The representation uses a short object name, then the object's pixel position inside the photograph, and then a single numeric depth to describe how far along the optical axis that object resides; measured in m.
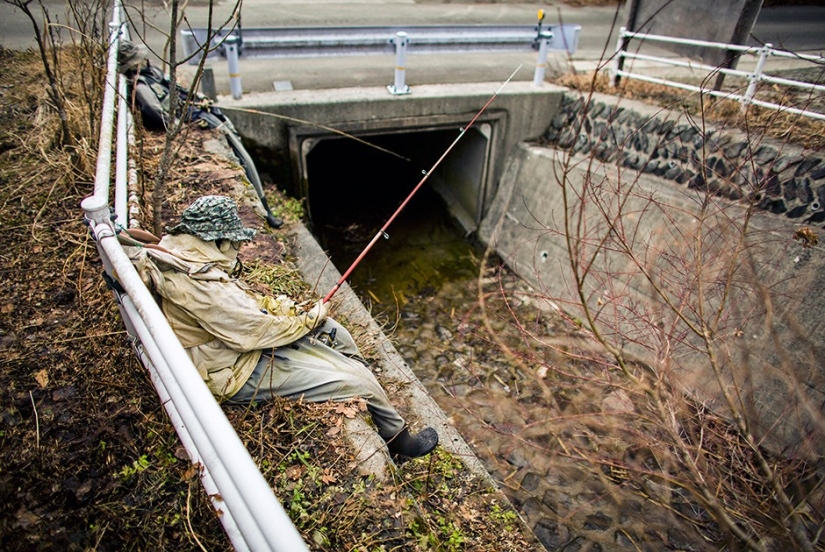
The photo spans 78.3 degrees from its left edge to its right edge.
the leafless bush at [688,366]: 2.40
